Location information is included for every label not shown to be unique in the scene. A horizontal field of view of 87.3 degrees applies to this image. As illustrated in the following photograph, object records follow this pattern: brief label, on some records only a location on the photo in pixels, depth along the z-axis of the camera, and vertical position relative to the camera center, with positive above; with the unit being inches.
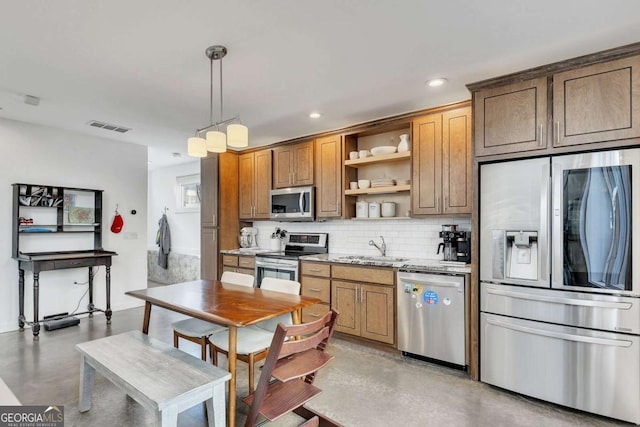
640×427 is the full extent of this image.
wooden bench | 60.5 -32.6
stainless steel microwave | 167.5 +5.2
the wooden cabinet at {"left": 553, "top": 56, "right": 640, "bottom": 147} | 84.4 +29.4
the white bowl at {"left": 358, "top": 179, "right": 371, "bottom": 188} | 152.7 +13.9
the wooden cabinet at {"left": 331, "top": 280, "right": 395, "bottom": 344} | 127.5 -37.8
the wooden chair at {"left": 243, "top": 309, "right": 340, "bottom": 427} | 64.1 -32.0
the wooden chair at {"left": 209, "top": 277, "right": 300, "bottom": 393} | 85.4 -33.6
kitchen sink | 136.9 -19.0
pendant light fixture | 86.7 +19.9
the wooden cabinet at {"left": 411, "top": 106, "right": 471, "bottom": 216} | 122.5 +19.4
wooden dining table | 73.2 -22.6
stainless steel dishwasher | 111.3 -35.4
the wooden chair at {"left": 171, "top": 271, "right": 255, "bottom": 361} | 96.4 -34.1
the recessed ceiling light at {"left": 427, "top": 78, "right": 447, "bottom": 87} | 107.7 +43.0
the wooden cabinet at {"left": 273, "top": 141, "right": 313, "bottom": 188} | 169.5 +25.8
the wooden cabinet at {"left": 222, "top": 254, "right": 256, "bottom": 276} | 177.2 -27.0
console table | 145.9 -23.3
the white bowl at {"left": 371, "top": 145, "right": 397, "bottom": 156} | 145.0 +28.1
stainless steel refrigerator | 84.8 -18.1
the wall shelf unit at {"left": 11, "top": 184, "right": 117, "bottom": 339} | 151.4 -9.0
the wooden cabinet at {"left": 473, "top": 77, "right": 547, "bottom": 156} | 96.8 +29.1
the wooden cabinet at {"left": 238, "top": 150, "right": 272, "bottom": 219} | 187.6 +17.3
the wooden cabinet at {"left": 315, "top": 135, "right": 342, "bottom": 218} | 159.0 +18.3
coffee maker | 127.7 -11.5
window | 256.4 +16.9
